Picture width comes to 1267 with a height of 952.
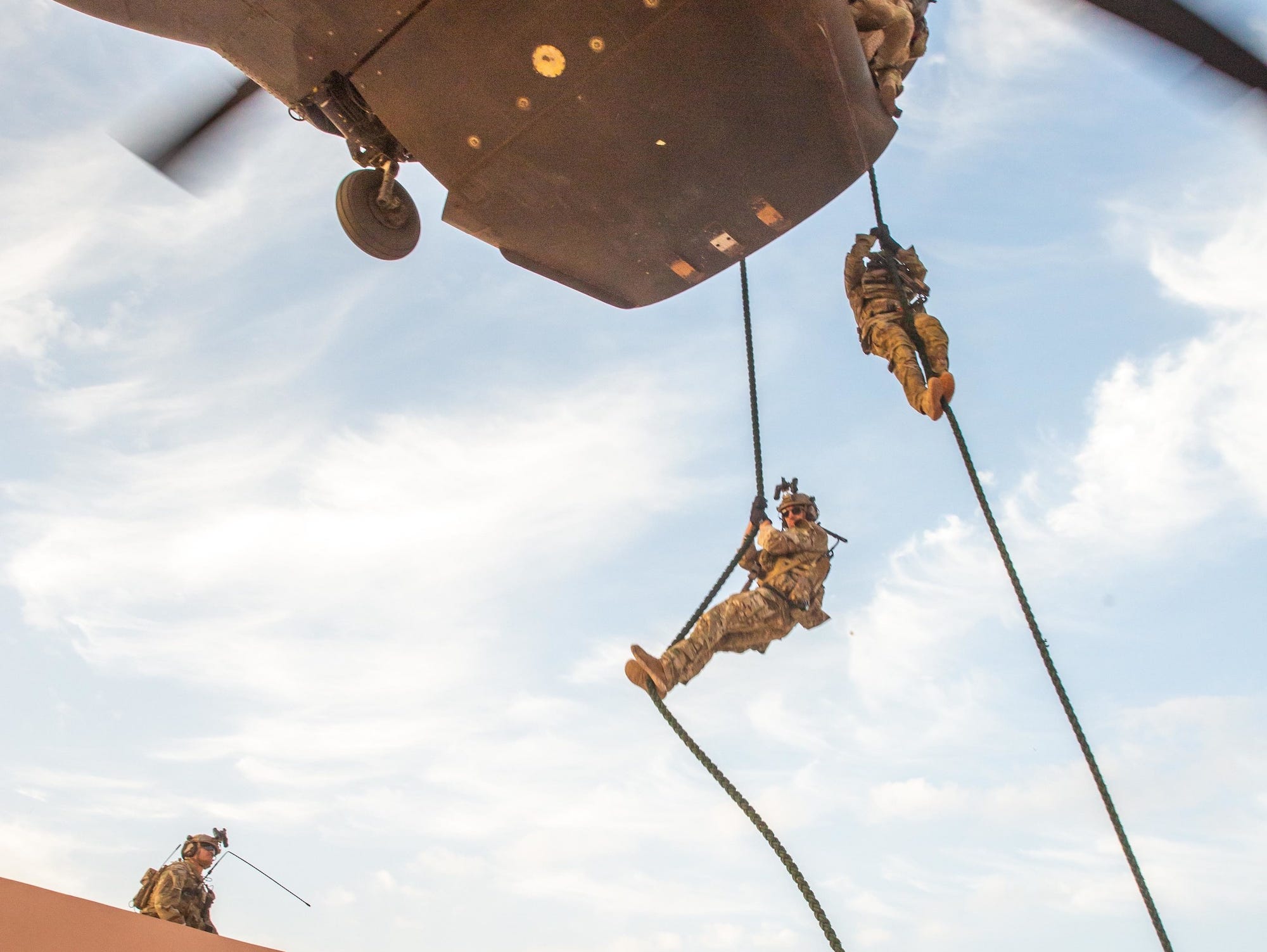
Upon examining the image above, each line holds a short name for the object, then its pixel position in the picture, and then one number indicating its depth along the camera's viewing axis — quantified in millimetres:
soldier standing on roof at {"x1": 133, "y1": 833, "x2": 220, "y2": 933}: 8641
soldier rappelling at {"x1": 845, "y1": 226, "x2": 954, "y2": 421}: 6492
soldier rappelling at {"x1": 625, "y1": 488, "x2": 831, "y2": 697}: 6754
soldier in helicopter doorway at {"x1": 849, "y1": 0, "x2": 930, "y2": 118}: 5809
